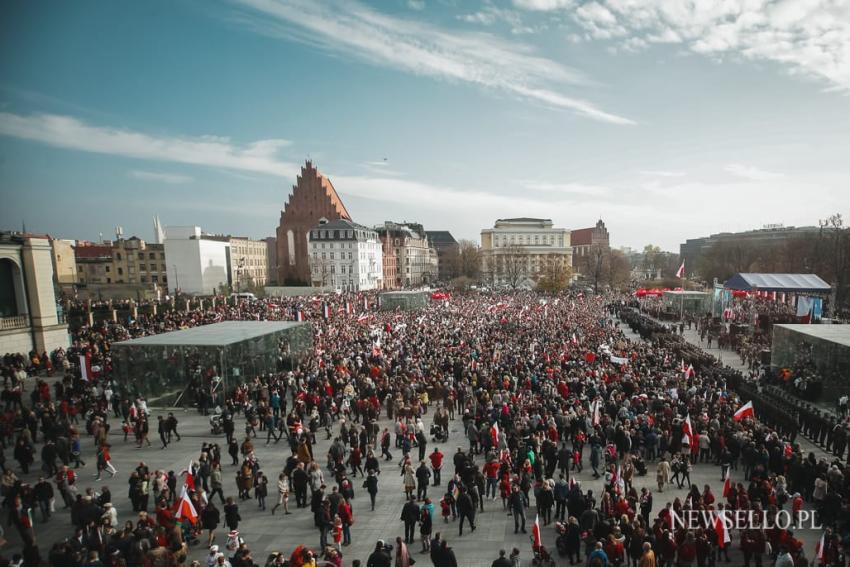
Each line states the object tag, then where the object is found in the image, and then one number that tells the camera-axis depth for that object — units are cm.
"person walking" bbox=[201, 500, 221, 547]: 904
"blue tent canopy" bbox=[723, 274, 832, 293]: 3594
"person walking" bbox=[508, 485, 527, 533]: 945
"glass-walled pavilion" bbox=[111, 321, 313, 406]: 1802
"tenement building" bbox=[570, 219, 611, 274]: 15850
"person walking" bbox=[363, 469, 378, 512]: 1045
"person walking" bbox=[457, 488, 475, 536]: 943
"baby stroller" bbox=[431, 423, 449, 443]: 1502
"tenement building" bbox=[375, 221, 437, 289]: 10912
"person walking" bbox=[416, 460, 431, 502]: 1066
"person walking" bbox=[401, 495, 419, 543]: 896
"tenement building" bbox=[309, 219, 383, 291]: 8575
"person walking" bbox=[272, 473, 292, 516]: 1043
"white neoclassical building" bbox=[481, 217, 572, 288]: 10450
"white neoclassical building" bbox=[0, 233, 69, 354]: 2547
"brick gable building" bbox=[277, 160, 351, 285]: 8750
